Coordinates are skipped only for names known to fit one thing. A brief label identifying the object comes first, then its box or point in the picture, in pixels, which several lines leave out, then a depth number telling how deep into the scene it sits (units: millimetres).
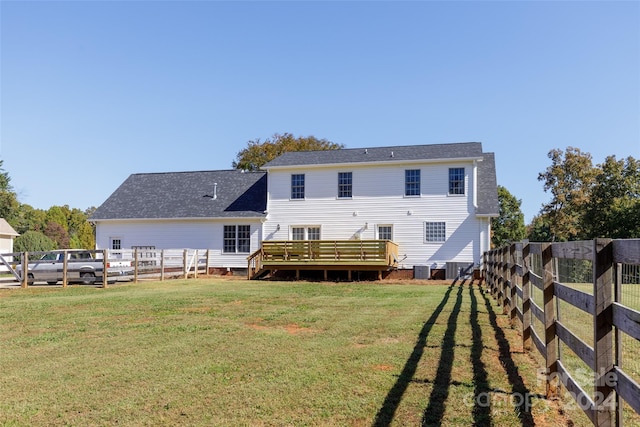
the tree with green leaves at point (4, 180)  50812
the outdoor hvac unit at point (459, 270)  22297
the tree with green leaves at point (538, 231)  63656
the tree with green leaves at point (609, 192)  35719
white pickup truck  18328
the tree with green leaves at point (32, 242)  37312
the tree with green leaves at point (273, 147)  46906
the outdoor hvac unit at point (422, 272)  22891
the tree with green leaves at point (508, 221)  63000
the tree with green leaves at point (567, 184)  41906
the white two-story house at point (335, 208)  23219
